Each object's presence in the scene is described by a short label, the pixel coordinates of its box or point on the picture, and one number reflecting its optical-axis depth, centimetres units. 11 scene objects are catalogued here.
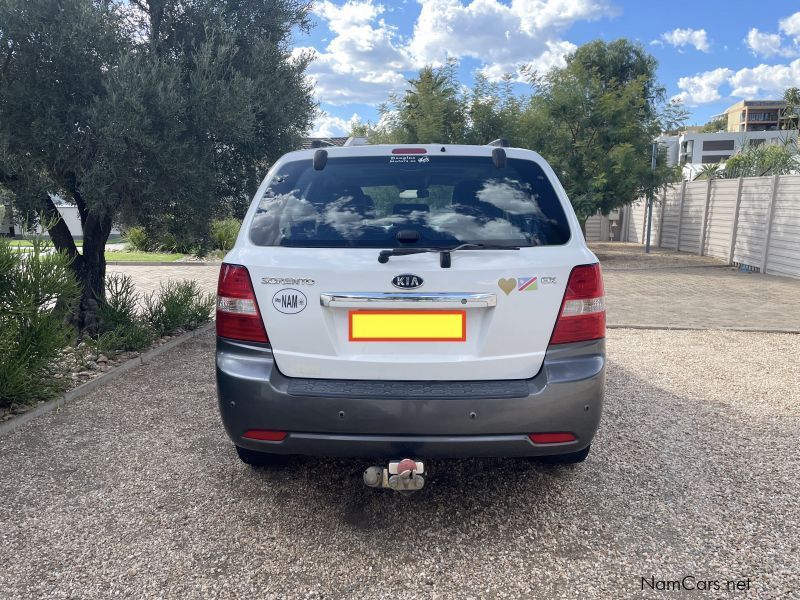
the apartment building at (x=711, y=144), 8962
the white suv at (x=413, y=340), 258
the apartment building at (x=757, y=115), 12362
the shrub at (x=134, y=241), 1810
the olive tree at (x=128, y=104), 535
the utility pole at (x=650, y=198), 1835
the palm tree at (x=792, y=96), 9556
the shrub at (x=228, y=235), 1659
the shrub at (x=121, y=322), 613
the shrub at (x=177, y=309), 714
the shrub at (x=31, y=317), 414
